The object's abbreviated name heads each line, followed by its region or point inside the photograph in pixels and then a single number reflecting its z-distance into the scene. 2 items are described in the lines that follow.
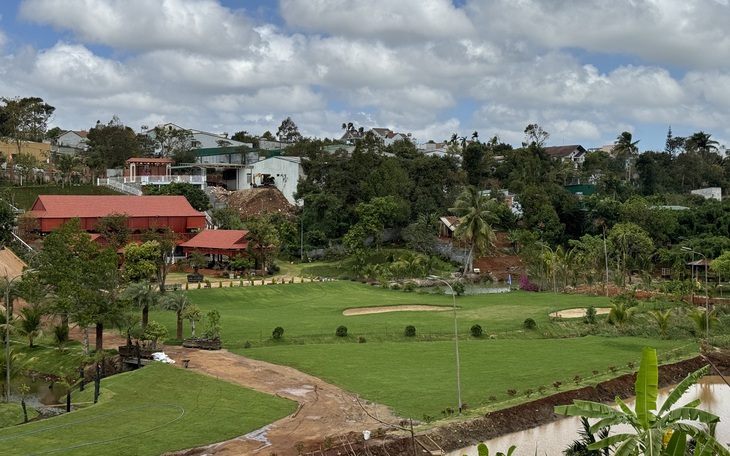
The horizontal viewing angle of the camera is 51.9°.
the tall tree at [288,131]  154.00
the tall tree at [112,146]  110.00
